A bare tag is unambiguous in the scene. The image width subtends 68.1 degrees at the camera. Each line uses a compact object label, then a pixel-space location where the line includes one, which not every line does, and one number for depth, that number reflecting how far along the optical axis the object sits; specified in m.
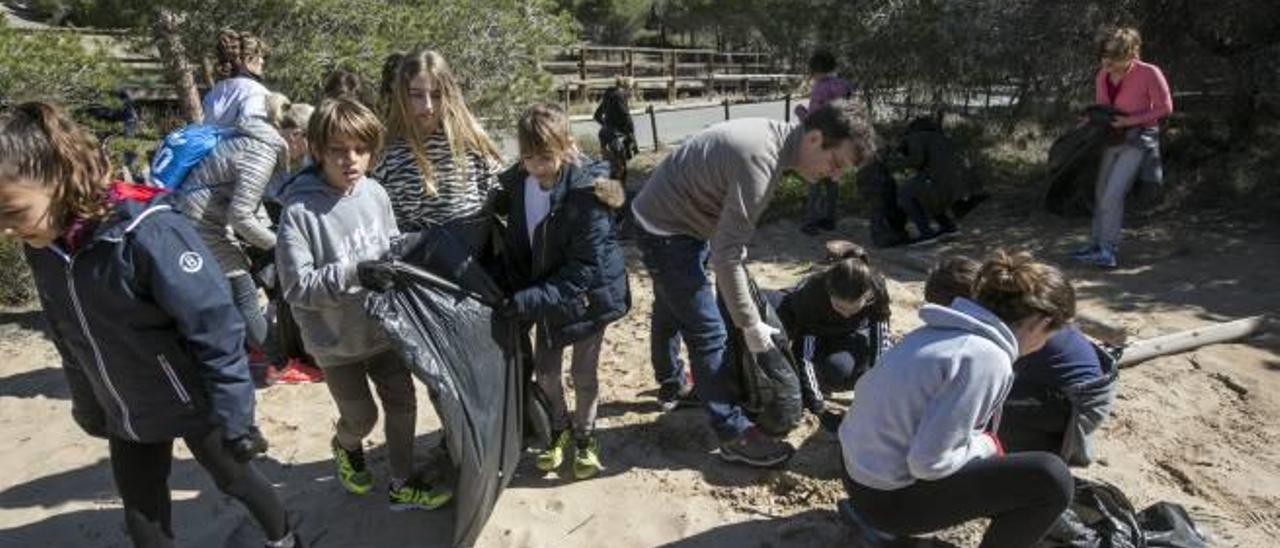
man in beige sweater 2.79
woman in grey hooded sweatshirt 2.26
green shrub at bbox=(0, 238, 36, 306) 5.90
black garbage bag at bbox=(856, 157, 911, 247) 6.92
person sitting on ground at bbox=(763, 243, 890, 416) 3.84
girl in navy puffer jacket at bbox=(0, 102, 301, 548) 2.13
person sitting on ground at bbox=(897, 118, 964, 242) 6.97
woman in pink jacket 5.68
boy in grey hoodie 2.67
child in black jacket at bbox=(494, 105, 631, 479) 2.89
